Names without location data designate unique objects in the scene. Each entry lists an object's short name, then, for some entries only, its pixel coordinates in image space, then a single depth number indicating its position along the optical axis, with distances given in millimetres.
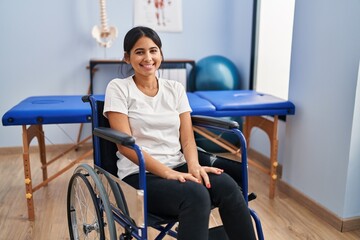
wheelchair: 1141
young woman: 1184
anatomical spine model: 3074
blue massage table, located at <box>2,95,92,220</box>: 1825
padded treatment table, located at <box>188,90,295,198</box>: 2133
